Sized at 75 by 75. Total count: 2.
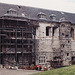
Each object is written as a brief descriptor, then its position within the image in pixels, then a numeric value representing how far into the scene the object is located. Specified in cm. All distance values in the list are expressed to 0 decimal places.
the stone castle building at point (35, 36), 2280
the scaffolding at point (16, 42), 2252
